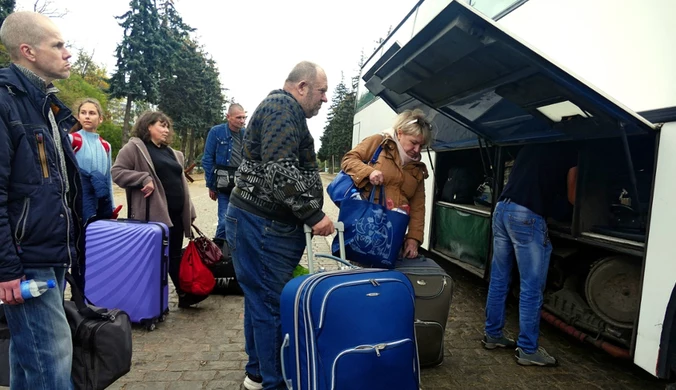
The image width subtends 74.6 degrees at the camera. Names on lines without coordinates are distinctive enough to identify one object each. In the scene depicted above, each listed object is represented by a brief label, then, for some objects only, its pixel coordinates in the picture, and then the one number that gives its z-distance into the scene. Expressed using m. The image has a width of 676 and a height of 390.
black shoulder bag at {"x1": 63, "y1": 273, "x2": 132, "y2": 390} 2.06
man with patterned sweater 2.34
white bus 2.52
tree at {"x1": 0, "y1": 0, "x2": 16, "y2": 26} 19.94
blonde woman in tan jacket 3.03
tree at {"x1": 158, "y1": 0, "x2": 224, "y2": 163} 35.00
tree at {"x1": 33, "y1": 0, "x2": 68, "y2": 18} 25.33
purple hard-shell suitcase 3.77
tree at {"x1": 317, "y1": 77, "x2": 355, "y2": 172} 52.13
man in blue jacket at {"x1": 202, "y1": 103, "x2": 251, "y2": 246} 5.37
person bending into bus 3.39
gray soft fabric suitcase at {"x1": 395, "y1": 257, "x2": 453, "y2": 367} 3.08
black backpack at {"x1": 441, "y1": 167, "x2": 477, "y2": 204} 6.17
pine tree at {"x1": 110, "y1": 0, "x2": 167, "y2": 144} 28.44
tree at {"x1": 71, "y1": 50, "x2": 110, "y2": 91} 39.31
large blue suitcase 2.09
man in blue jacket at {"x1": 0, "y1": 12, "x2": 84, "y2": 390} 1.76
